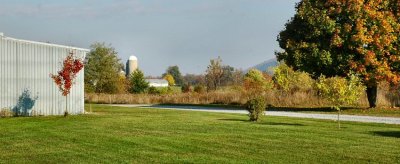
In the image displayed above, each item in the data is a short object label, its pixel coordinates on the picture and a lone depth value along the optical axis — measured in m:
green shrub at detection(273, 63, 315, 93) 53.54
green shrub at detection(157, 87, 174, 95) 63.03
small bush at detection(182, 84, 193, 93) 69.72
